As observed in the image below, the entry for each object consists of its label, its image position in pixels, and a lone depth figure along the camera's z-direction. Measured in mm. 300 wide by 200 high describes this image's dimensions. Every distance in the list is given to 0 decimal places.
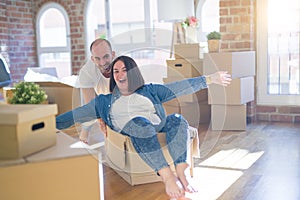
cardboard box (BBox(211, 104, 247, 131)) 4070
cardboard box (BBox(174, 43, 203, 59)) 4297
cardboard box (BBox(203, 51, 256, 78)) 3922
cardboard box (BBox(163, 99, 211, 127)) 4051
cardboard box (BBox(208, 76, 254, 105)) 3981
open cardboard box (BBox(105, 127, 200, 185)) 2451
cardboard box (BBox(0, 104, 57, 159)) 1230
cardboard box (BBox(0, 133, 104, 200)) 1232
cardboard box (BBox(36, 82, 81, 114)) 3900
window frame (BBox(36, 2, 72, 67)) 6098
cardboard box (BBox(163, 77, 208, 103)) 4141
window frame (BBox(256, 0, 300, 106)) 4398
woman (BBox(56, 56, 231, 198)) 2285
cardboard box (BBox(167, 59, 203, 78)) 4281
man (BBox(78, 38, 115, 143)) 2866
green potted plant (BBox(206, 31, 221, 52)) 4082
